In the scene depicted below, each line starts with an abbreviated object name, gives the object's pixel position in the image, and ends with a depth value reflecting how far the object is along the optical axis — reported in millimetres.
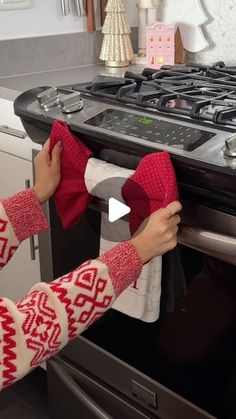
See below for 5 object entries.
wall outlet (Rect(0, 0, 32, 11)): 1437
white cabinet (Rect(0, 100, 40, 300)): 1316
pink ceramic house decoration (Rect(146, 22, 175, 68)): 1376
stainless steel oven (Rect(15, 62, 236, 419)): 795
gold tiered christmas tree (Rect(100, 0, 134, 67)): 1456
